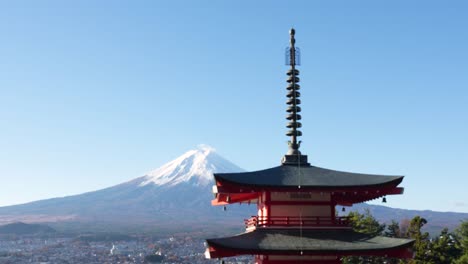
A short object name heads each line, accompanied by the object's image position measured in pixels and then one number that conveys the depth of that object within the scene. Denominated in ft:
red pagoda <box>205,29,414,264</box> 65.05
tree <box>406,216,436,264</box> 146.20
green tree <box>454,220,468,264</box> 143.23
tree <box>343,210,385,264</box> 161.14
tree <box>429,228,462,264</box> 150.10
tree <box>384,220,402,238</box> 191.93
